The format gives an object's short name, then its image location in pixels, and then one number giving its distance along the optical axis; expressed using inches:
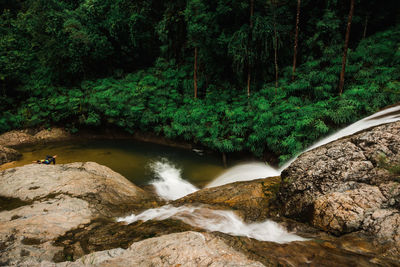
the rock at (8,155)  332.6
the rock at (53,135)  479.1
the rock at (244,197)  152.5
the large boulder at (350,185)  107.0
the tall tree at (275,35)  410.1
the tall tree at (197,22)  425.4
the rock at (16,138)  450.4
